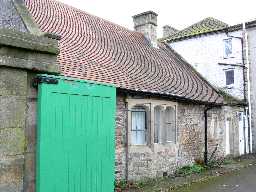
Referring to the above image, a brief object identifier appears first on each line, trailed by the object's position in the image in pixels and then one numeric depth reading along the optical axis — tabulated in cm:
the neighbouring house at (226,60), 2266
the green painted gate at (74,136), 381
